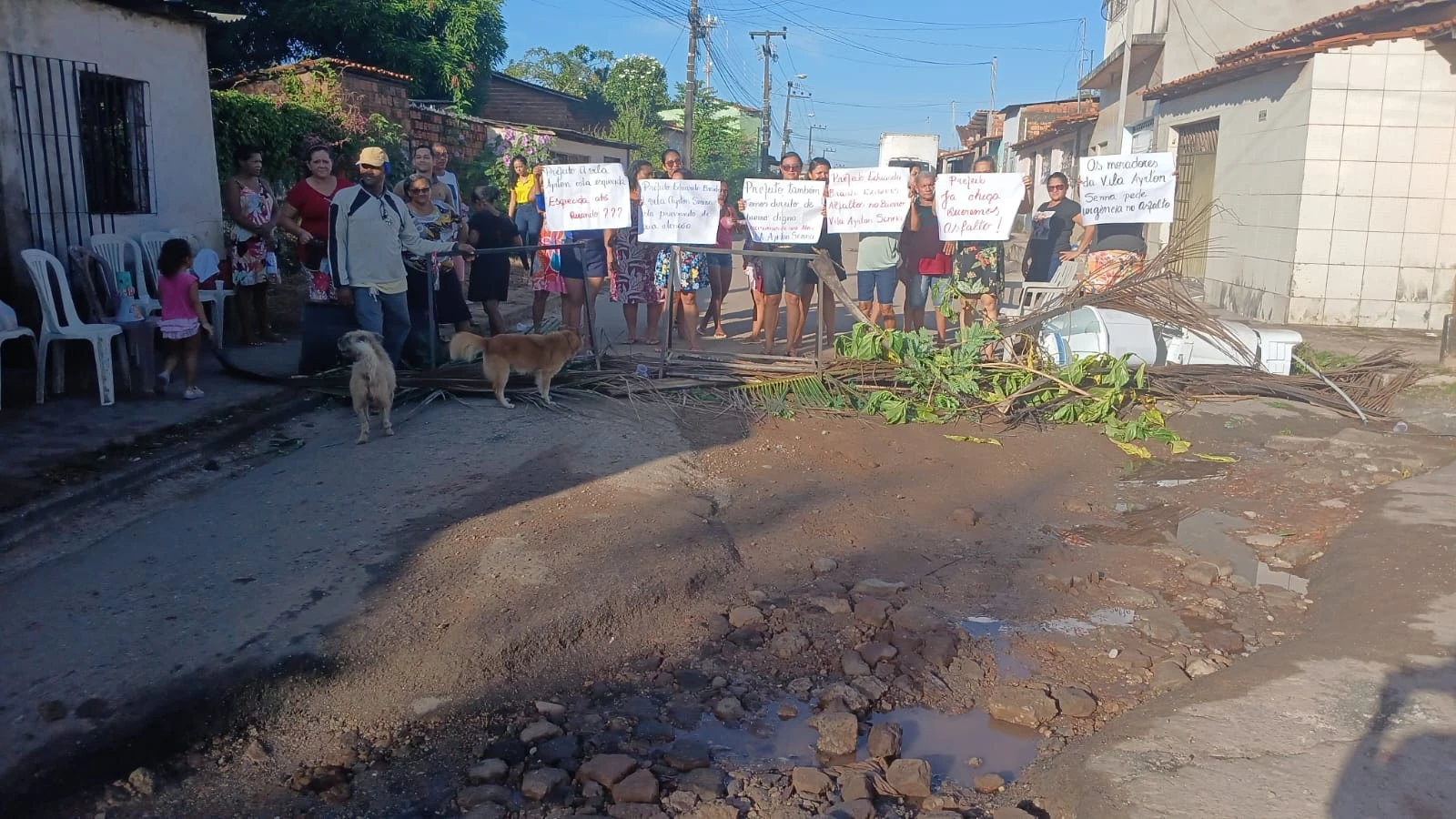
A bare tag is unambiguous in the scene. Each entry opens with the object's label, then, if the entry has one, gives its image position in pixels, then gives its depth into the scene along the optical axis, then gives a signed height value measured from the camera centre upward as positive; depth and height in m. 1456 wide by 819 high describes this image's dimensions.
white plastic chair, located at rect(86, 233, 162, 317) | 8.17 -0.22
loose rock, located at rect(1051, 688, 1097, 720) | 3.70 -1.59
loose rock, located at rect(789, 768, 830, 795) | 3.18 -1.60
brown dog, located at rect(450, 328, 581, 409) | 6.86 -0.79
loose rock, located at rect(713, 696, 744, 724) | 3.63 -1.60
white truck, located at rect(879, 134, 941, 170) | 40.16 +3.12
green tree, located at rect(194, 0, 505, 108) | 22.14 +4.02
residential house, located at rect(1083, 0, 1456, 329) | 11.55 +0.75
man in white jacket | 6.92 -0.11
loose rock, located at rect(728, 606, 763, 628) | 4.29 -1.52
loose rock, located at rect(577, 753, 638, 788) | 3.18 -1.57
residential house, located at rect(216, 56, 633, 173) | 15.15 +1.93
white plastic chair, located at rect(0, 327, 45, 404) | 6.65 -0.89
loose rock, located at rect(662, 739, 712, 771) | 3.32 -1.61
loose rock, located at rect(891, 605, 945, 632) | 4.26 -1.52
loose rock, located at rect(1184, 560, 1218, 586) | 4.85 -1.50
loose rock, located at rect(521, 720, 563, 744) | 3.41 -1.57
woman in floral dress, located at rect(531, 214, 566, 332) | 9.59 -0.42
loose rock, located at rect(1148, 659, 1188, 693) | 3.88 -1.58
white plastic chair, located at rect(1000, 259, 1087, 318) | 8.58 -0.45
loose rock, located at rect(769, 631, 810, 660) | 4.05 -1.54
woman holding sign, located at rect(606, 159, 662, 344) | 9.38 -0.32
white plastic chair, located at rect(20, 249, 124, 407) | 6.79 -0.64
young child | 7.00 -0.51
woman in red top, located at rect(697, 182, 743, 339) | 10.01 -0.34
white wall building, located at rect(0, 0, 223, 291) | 7.82 +0.81
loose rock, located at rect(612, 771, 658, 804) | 3.10 -1.59
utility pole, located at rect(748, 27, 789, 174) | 49.64 +6.73
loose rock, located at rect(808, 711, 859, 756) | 3.46 -1.59
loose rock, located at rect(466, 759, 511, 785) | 3.19 -1.59
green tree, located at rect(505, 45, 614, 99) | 46.16 +7.00
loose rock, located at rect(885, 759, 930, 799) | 3.21 -1.61
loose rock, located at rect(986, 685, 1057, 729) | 3.67 -1.60
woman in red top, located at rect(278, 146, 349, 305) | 7.51 +0.07
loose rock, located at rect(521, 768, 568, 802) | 3.12 -1.59
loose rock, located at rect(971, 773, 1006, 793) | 3.26 -1.64
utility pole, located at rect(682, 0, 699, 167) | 31.34 +4.26
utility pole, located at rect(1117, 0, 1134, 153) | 16.36 +2.59
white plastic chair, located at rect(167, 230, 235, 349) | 8.36 -0.44
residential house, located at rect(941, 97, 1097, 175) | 32.75 +3.42
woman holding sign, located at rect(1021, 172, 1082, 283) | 9.77 +0.01
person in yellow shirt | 10.59 +0.26
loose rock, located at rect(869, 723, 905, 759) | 3.41 -1.59
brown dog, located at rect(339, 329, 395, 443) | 6.20 -0.82
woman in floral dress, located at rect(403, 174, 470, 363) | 7.88 -0.34
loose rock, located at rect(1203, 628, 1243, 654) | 4.21 -1.57
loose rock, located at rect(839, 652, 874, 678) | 3.90 -1.55
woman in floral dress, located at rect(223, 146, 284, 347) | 8.52 -0.05
